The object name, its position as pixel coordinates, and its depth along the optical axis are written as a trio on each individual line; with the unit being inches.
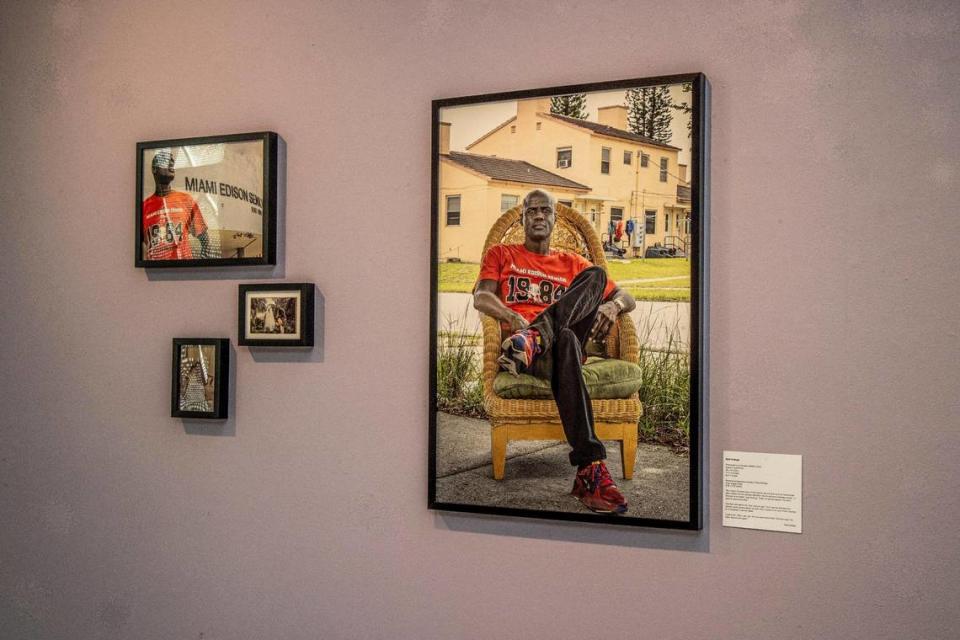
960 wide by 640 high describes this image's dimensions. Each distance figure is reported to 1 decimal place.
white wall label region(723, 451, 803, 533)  63.1
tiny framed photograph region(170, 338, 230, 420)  80.1
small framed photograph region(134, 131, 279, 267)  79.4
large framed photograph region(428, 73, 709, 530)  65.5
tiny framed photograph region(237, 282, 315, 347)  77.0
